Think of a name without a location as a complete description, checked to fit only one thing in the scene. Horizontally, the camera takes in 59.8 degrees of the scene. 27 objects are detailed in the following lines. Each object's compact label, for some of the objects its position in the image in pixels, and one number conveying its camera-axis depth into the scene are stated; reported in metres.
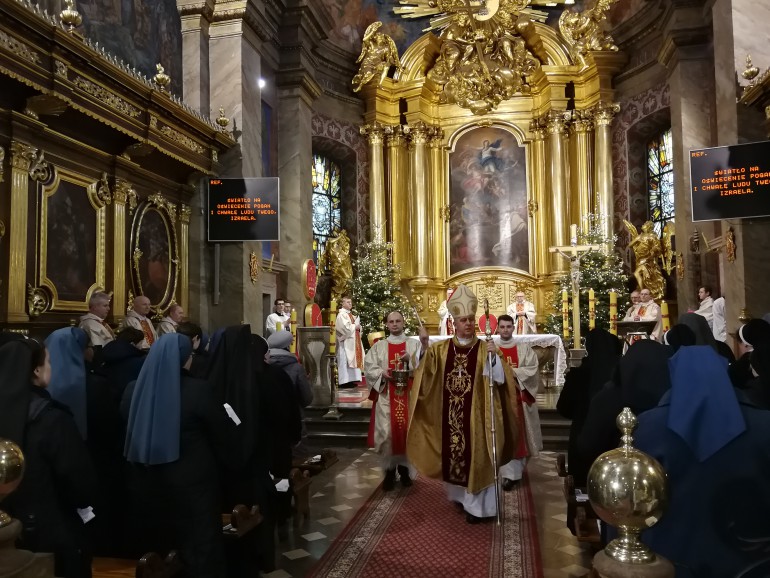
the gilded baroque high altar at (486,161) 17.31
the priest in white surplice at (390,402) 6.85
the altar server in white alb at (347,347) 13.34
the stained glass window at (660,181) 16.30
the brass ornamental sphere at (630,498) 1.61
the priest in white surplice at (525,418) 6.71
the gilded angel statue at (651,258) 15.30
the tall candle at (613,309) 9.63
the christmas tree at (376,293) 16.11
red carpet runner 4.56
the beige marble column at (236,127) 11.69
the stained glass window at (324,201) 17.91
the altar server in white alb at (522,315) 15.71
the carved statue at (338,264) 16.81
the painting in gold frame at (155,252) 9.63
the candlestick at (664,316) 9.26
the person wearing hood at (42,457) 2.85
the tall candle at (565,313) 11.22
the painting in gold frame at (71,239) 7.73
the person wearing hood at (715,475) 2.35
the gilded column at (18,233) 7.07
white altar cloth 11.93
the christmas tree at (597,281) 15.16
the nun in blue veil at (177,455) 3.27
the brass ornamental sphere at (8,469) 1.75
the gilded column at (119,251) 9.09
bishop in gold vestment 5.73
